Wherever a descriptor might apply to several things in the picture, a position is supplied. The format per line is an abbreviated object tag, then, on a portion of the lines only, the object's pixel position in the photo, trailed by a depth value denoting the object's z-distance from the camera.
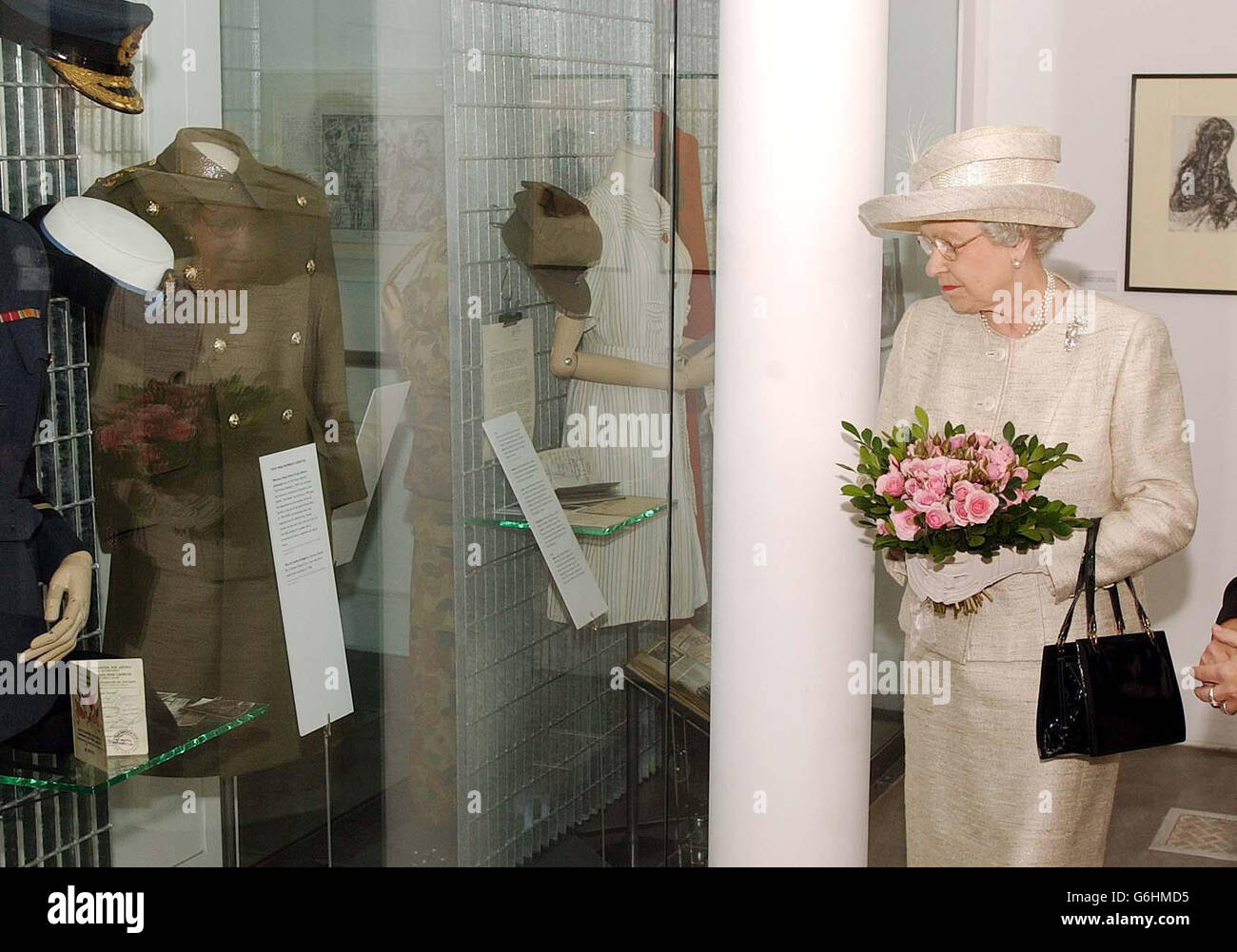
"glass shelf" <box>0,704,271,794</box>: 2.13
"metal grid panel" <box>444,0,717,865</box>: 2.50
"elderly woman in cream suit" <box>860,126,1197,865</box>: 2.26
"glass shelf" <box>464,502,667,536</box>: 2.63
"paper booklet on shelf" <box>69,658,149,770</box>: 2.17
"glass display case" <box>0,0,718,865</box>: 2.23
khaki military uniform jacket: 2.22
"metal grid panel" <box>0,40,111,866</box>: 2.08
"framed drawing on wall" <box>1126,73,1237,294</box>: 4.04
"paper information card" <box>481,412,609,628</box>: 2.59
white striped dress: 2.63
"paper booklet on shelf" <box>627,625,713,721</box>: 2.76
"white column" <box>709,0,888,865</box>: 2.34
